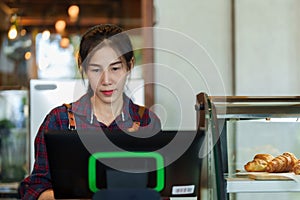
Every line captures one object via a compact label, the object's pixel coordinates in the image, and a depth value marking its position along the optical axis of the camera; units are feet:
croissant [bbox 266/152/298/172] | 7.91
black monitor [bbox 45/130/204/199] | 6.35
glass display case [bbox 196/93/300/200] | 7.62
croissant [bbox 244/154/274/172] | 7.99
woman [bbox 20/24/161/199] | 8.23
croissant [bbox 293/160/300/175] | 7.86
